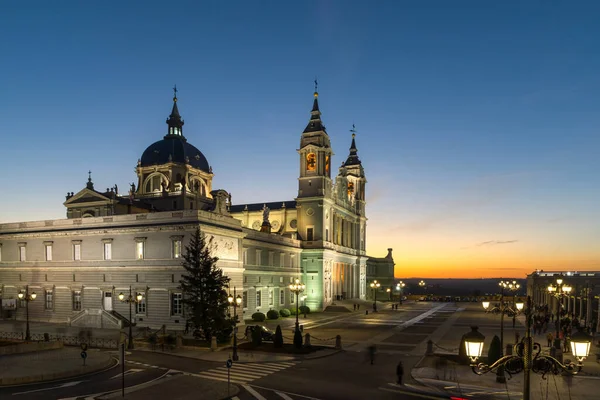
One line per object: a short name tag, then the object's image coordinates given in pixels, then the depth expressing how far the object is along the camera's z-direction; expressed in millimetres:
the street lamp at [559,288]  34891
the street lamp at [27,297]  39931
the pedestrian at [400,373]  26797
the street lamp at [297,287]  48219
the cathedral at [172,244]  52531
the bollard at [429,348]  36219
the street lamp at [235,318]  33950
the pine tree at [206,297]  41094
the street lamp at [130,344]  39094
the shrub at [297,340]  37781
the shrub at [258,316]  62125
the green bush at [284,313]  70062
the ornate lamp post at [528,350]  10883
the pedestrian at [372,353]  33006
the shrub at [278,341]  37969
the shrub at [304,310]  74144
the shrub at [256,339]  38625
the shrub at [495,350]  28516
